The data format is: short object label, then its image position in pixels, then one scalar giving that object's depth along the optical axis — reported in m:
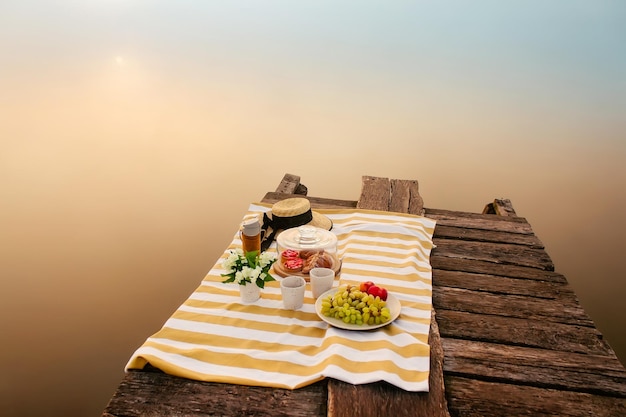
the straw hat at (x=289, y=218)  2.26
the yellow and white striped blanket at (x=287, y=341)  1.33
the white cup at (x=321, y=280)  1.70
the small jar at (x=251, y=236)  1.91
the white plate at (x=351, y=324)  1.52
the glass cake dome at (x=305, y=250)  1.89
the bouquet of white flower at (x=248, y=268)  1.64
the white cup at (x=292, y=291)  1.64
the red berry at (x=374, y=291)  1.64
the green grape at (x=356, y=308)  1.53
